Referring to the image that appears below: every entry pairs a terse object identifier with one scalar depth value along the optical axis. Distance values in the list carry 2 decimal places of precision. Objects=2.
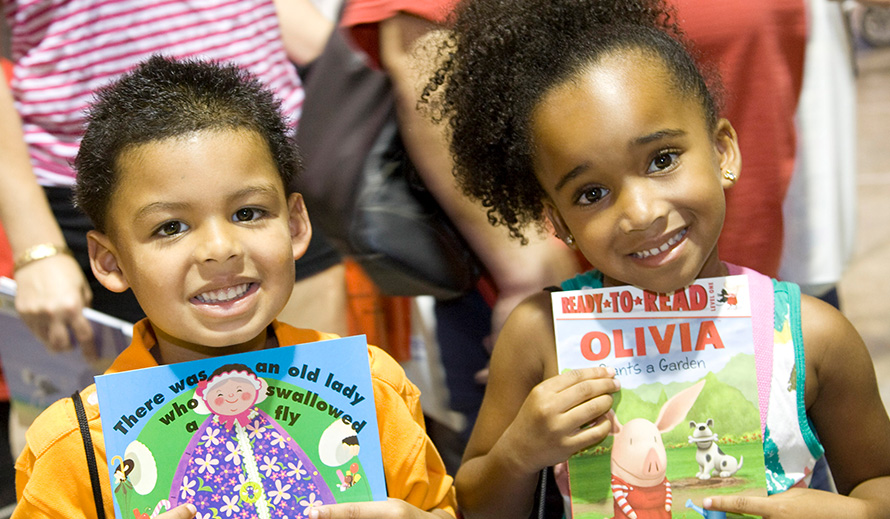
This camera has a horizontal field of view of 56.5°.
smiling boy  1.10
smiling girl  1.19
